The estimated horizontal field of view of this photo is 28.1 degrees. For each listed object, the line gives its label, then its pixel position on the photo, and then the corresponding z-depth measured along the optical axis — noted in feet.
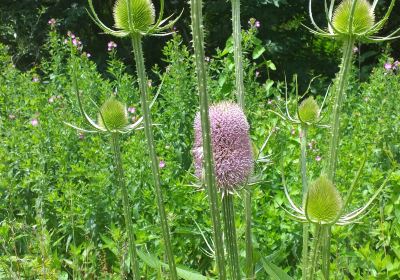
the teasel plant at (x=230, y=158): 2.18
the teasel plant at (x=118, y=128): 2.24
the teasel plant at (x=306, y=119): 2.66
